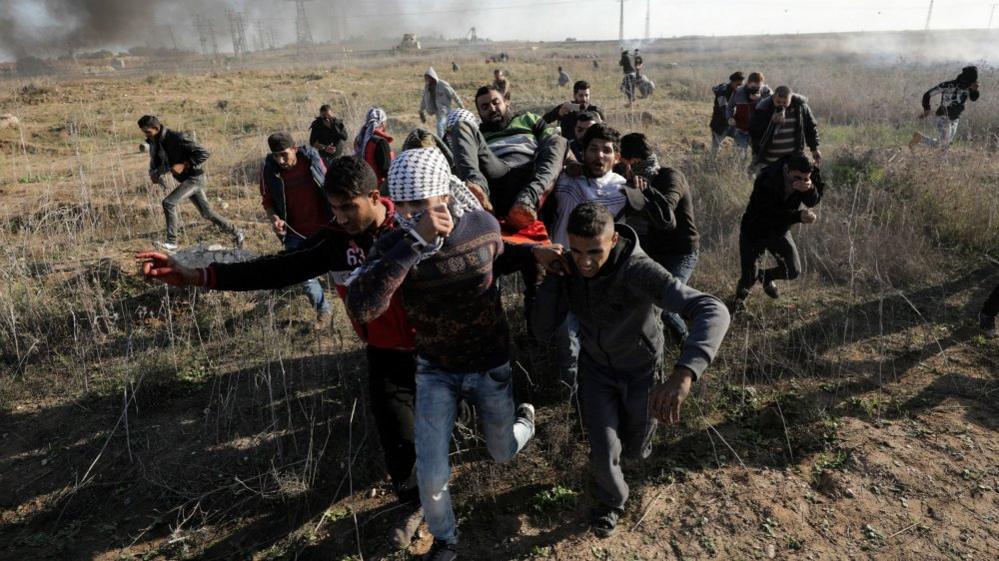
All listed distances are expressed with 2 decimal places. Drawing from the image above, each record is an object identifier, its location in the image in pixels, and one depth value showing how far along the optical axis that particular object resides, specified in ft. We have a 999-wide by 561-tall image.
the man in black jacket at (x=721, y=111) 30.22
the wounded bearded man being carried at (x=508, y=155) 10.87
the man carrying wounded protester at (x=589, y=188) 10.73
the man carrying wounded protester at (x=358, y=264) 7.99
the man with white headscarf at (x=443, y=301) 7.32
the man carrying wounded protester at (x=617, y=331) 7.03
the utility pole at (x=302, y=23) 273.13
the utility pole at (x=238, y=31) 220.64
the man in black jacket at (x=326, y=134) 25.71
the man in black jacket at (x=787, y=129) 20.52
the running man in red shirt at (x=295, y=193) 15.56
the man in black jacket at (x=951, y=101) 26.96
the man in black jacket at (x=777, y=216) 14.32
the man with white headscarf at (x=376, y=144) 14.25
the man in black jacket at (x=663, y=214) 11.69
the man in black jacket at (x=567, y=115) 18.94
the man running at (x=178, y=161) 21.53
